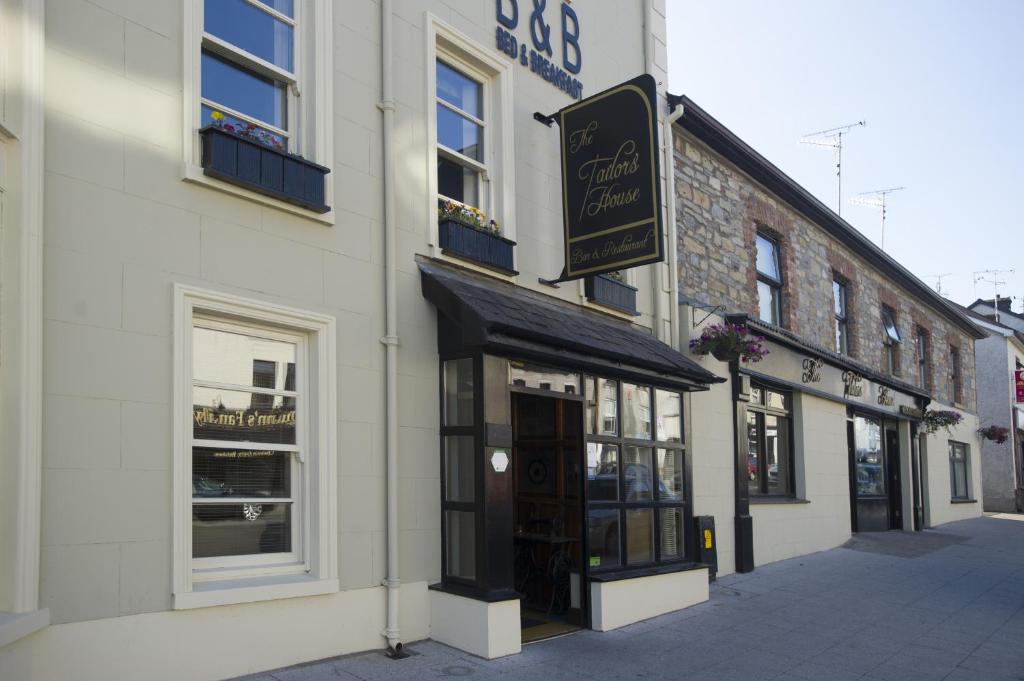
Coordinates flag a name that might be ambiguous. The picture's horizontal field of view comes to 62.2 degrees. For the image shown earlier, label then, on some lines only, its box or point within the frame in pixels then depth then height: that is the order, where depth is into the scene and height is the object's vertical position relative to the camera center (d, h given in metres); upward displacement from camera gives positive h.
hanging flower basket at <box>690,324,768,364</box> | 10.98 +0.93
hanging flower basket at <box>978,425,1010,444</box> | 25.83 -0.69
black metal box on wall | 10.39 -1.58
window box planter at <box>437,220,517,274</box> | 7.59 +1.60
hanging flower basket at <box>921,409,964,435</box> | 20.59 -0.20
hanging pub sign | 8.12 +2.34
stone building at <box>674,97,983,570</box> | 11.85 +0.98
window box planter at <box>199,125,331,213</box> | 5.70 +1.79
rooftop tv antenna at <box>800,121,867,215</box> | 20.98 +6.45
